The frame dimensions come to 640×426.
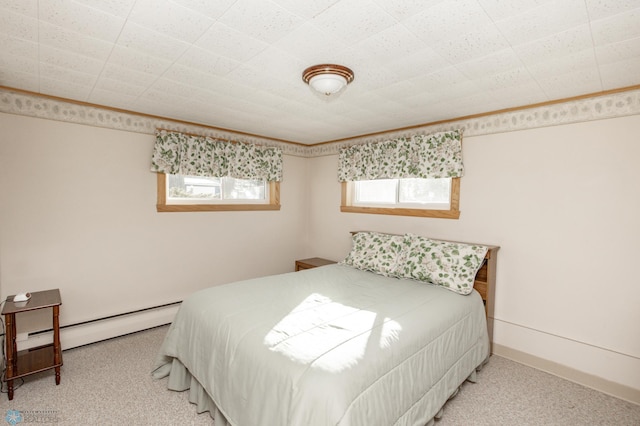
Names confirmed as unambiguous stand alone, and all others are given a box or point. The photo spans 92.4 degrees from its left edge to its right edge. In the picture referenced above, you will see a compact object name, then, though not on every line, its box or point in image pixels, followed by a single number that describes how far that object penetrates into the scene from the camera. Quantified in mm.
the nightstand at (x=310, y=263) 4016
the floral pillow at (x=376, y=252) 3066
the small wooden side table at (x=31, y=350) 2080
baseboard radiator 2645
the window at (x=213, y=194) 3354
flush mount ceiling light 1886
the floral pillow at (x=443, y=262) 2551
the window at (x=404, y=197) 3186
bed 1376
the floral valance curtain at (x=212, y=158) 3176
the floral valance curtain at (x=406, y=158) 3045
